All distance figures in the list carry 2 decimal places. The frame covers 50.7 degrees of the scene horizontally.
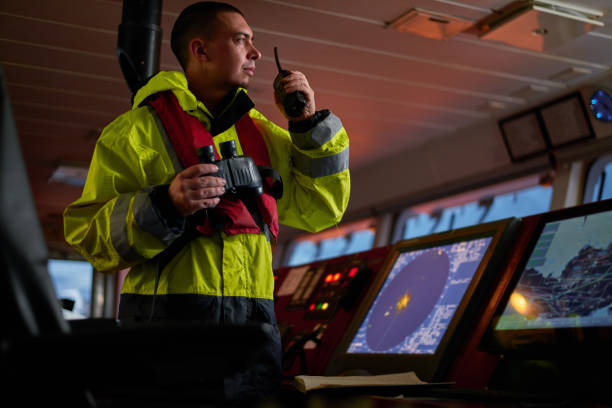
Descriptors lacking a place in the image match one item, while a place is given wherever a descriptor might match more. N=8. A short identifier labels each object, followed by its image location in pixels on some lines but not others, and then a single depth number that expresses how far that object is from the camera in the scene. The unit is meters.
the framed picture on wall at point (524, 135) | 4.96
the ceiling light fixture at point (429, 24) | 3.57
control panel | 2.01
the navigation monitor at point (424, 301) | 1.55
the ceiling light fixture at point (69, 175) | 6.36
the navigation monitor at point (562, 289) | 1.26
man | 1.25
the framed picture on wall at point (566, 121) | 4.61
